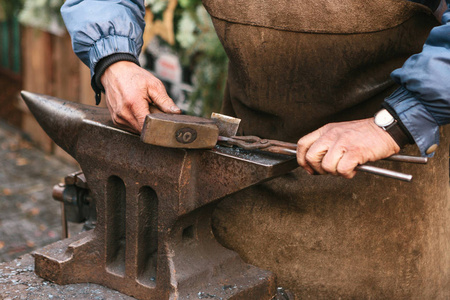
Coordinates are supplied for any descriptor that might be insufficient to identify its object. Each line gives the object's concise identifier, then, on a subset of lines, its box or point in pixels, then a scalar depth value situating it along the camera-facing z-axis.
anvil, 1.40
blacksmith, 1.48
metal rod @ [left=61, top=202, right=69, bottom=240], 2.09
